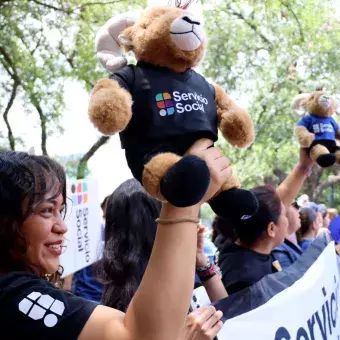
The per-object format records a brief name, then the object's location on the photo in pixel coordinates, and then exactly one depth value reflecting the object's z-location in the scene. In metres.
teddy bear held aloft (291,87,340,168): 2.66
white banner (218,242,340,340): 1.73
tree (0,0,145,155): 7.90
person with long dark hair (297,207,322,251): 4.38
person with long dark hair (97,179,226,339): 1.57
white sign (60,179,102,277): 3.66
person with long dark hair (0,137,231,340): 0.92
